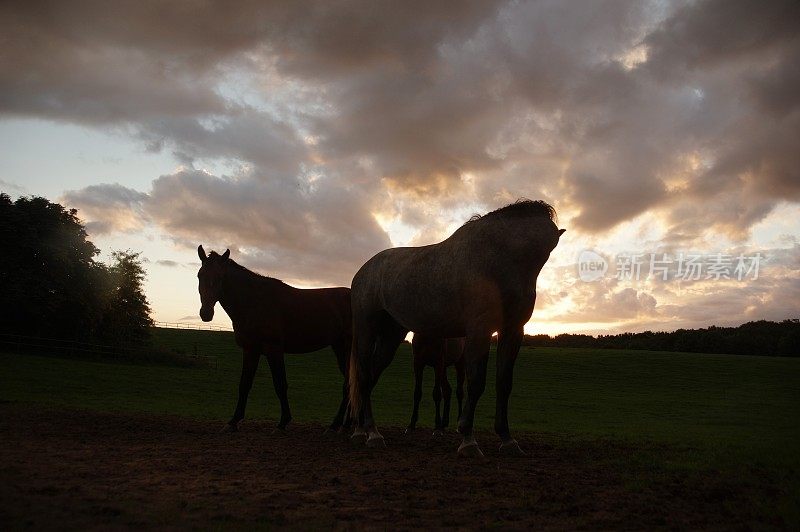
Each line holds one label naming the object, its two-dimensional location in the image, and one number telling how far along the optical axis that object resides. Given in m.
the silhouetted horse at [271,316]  11.33
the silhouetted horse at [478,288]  7.86
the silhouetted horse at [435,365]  11.84
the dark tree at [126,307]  45.31
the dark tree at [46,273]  38.69
